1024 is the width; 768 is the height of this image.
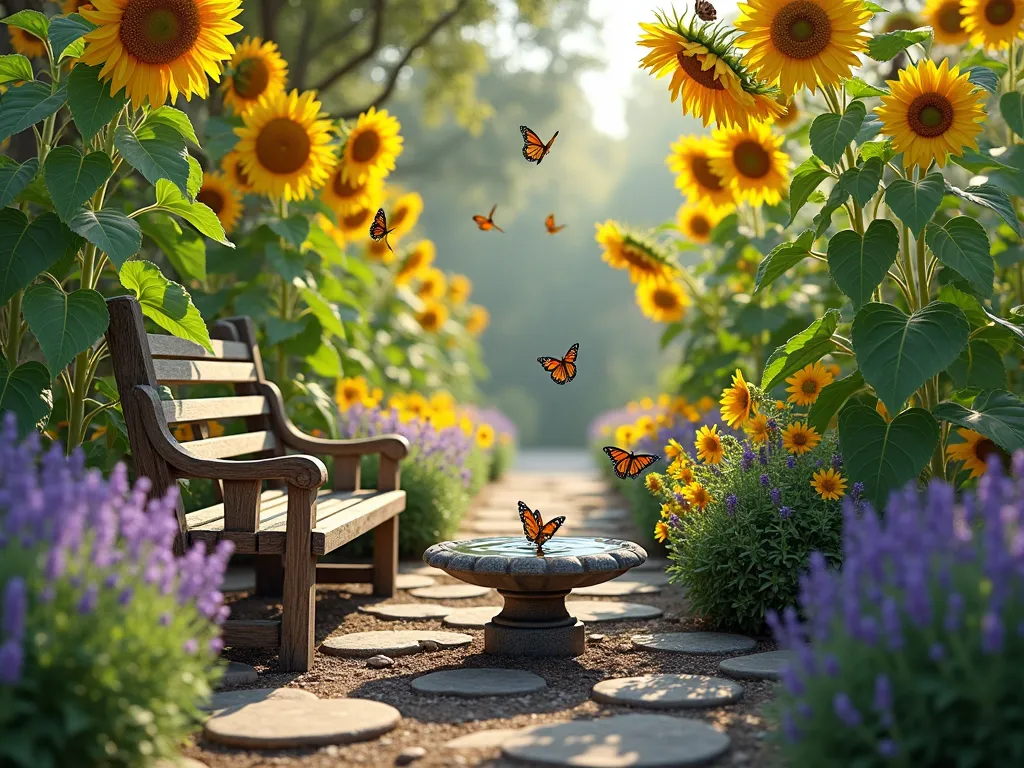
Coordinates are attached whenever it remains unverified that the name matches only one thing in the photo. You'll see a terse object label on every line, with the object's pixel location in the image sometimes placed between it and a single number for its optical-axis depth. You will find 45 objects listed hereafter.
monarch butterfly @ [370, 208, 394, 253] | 3.92
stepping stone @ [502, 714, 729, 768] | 2.46
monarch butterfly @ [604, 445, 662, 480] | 3.86
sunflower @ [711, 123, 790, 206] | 4.79
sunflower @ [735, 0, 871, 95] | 3.50
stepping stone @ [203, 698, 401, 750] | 2.67
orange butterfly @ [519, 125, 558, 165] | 3.75
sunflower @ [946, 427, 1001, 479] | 3.90
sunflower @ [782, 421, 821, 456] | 4.04
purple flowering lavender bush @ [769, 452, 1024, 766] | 1.92
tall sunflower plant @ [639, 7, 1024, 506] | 3.40
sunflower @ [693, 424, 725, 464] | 4.28
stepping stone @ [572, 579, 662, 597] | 5.00
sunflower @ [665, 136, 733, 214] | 5.37
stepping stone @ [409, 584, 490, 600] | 4.88
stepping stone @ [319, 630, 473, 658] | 3.81
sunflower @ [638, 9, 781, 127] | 3.62
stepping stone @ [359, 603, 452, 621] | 4.45
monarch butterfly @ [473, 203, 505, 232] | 4.01
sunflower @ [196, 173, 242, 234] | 5.58
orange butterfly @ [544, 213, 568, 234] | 4.14
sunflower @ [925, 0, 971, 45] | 4.83
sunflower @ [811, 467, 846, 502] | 3.77
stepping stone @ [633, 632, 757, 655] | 3.71
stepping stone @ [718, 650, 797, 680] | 3.31
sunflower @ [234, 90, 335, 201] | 4.95
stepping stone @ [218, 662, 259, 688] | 3.35
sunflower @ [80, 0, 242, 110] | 3.41
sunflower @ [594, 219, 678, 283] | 5.86
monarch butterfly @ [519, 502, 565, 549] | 3.71
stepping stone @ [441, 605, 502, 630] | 4.27
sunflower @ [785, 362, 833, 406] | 4.12
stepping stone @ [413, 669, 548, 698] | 3.22
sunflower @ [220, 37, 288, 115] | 5.17
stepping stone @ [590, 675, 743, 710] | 3.00
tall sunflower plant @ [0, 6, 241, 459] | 3.32
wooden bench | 3.38
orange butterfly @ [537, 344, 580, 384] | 3.85
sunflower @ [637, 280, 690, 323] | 6.60
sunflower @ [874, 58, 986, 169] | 3.45
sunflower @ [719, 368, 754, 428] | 4.28
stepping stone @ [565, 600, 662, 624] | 4.38
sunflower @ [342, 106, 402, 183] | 5.32
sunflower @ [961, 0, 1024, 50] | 4.18
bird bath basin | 3.52
